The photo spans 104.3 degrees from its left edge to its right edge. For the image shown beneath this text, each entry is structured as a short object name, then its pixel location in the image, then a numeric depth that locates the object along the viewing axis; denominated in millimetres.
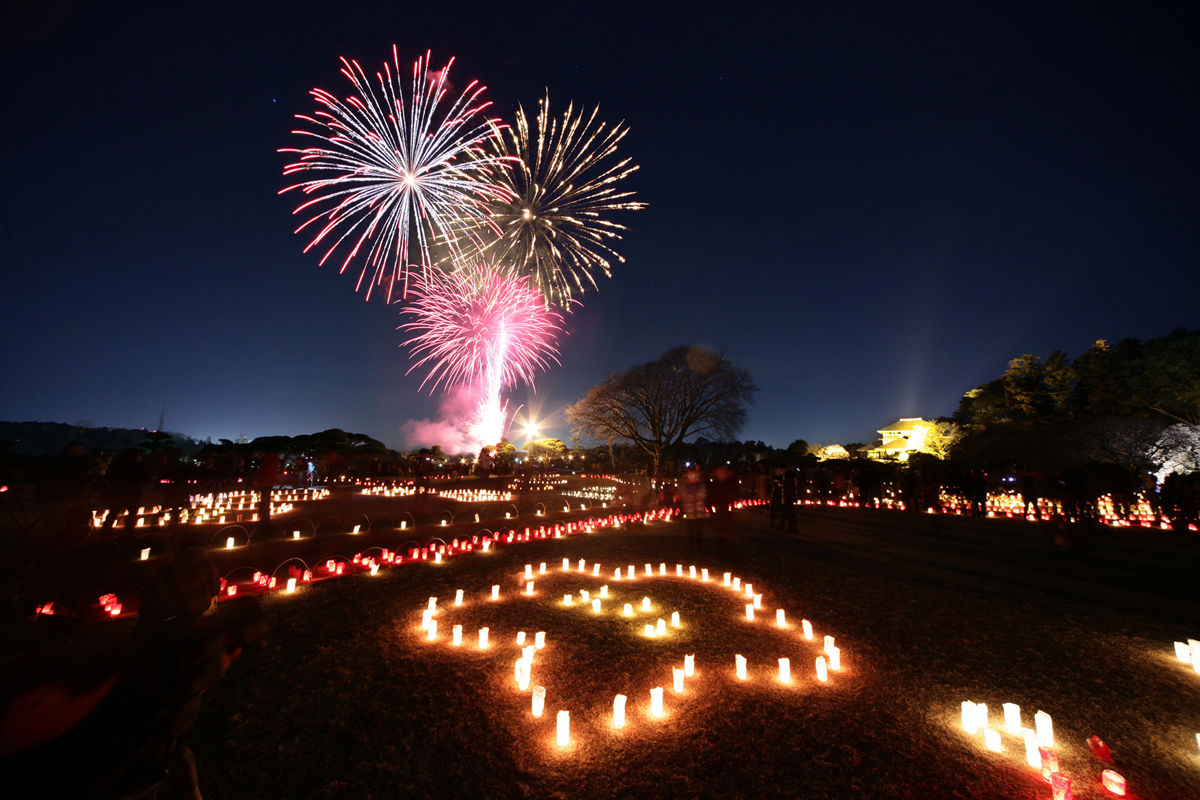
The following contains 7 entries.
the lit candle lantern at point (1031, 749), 3914
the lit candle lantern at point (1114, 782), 3486
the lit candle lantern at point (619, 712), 4375
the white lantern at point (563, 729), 4133
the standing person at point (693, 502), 11602
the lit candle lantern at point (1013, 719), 4289
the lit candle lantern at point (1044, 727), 4074
